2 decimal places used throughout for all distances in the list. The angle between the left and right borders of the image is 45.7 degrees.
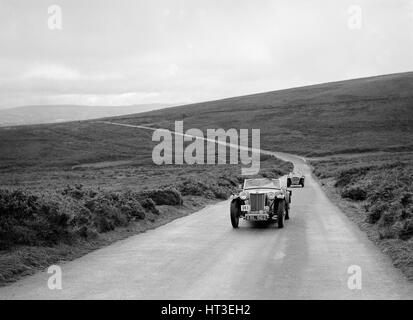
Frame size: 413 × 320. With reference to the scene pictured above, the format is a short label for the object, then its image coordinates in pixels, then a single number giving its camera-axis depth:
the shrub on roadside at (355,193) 29.55
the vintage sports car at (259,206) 19.11
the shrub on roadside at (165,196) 25.55
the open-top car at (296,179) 44.47
